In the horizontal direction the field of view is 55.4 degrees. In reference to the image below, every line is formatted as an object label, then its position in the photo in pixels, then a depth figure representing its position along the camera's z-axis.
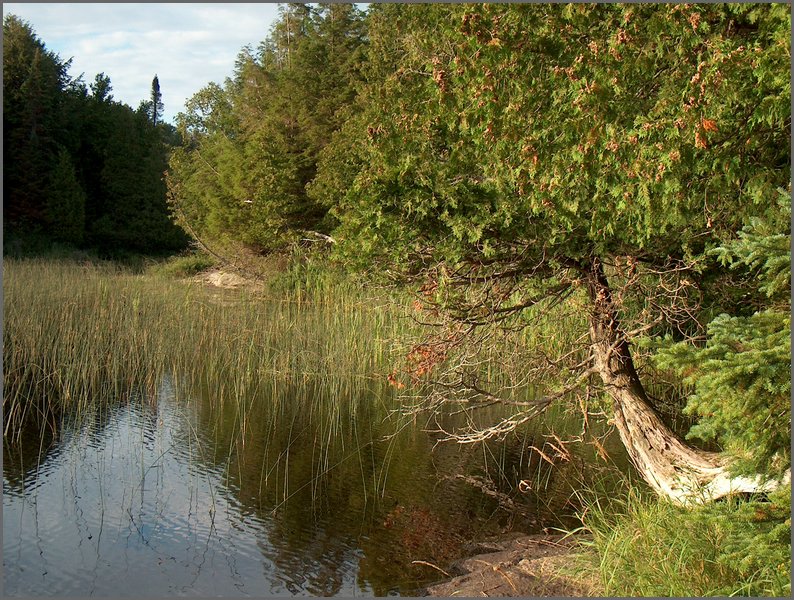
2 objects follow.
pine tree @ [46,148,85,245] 29.52
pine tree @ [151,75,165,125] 62.00
